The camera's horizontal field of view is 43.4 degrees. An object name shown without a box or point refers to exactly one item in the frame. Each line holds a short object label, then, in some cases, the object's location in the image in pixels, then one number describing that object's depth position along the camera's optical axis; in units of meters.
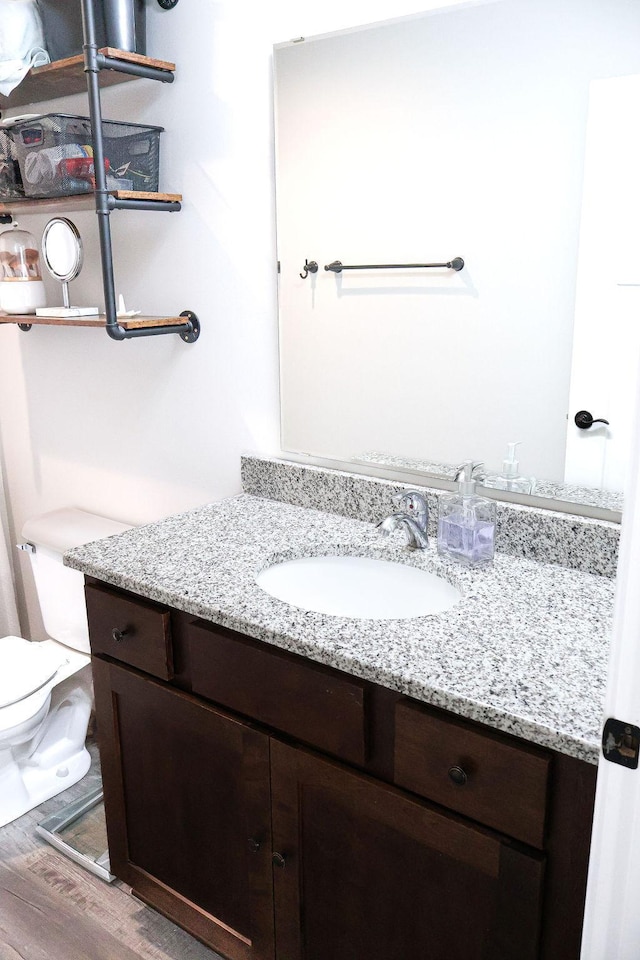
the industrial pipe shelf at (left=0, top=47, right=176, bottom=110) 1.70
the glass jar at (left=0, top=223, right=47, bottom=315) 2.15
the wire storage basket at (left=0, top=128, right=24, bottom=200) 1.97
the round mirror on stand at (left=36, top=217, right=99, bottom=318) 2.07
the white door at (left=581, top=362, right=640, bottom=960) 0.74
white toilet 2.16
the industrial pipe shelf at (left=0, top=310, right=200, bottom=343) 1.86
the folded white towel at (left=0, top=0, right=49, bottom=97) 1.85
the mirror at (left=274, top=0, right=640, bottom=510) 1.38
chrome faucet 1.51
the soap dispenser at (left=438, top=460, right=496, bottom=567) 1.49
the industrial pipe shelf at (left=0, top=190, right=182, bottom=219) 1.76
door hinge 0.78
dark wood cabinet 1.07
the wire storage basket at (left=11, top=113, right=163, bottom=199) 1.83
